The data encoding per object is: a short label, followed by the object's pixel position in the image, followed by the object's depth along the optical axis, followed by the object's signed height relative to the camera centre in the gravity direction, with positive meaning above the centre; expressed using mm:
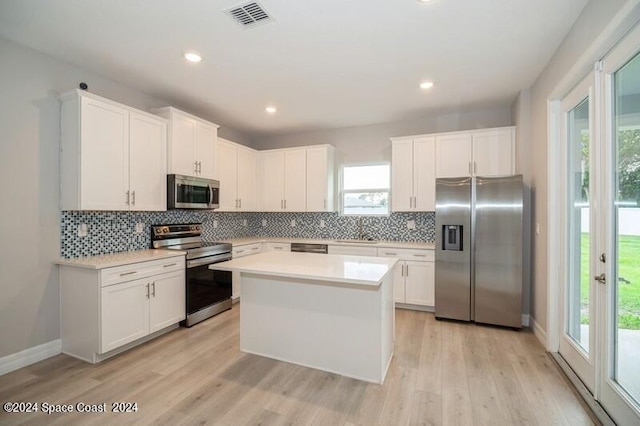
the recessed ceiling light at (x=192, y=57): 2707 +1450
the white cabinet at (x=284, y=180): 4980 +582
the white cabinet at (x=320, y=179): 4812 +571
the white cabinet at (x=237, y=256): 4283 -619
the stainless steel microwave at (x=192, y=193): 3490 +262
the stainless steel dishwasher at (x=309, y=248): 4535 -529
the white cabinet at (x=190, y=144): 3531 +878
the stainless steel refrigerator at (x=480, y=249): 3412 -417
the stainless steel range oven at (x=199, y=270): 3516 -692
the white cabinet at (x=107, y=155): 2736 +578
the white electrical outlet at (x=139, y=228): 3521 -174
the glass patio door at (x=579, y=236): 2148 -174
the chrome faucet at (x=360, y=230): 4898 -266
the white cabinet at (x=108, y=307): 2613 -876
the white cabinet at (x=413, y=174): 4207 +581
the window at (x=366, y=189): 4879 +414
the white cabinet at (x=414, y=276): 3951 -840
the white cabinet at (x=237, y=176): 4488 +606
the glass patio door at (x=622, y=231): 1715 -101
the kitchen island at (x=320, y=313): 2320 -847
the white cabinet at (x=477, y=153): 3840 +823
